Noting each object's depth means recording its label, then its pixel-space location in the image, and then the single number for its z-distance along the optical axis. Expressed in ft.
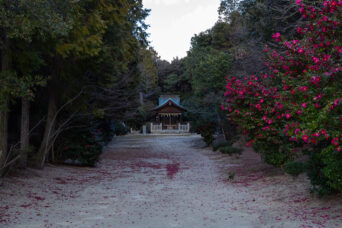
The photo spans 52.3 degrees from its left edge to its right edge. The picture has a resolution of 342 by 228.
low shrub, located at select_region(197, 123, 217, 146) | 81.87
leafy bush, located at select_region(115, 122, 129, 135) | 107.42
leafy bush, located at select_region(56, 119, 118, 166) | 45.96
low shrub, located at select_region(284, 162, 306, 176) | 28.02
